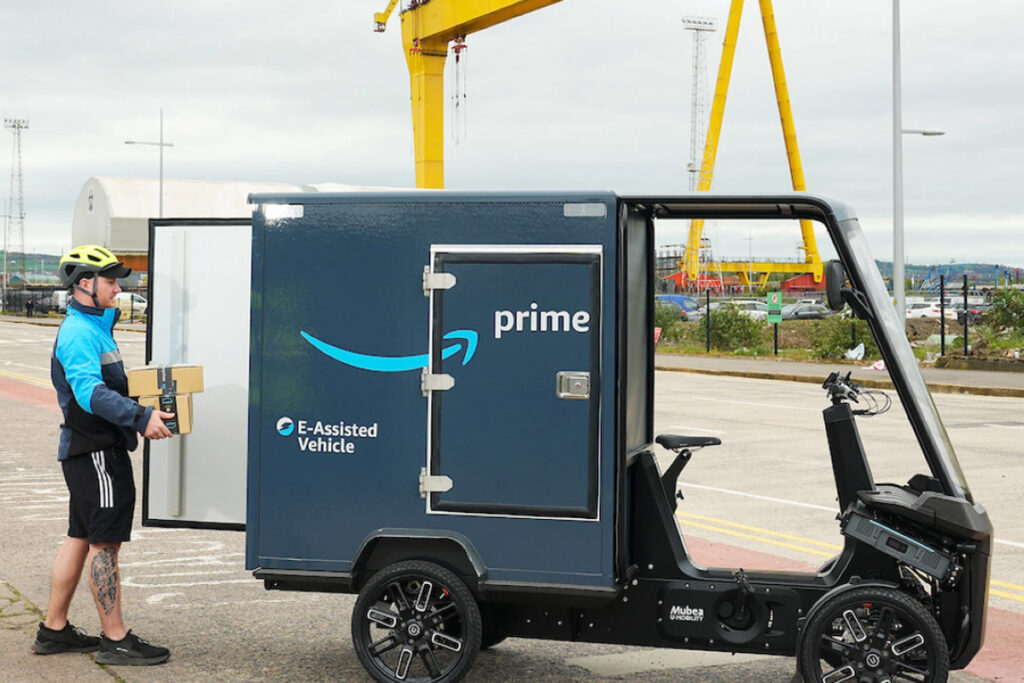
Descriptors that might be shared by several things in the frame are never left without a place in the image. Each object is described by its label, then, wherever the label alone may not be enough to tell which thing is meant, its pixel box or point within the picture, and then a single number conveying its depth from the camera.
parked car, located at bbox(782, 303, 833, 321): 52.62
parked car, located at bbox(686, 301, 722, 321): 47.33
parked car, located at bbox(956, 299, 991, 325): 31.66
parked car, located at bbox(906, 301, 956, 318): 49.09
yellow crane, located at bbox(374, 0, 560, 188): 32.47
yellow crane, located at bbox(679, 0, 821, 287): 48.16
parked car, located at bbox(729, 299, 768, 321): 48.72
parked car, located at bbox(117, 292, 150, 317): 61.97
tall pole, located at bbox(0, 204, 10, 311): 87.69
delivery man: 5.60
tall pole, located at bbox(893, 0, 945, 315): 24.86
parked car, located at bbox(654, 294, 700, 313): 58.62
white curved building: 68.81
